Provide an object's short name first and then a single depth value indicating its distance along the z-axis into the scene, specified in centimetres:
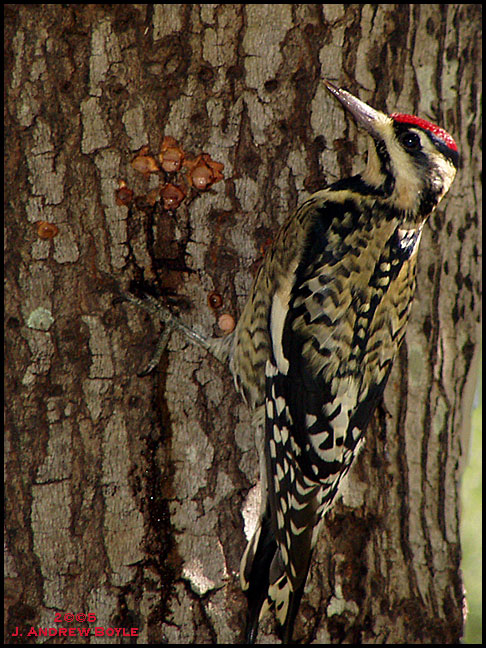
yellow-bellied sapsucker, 442
